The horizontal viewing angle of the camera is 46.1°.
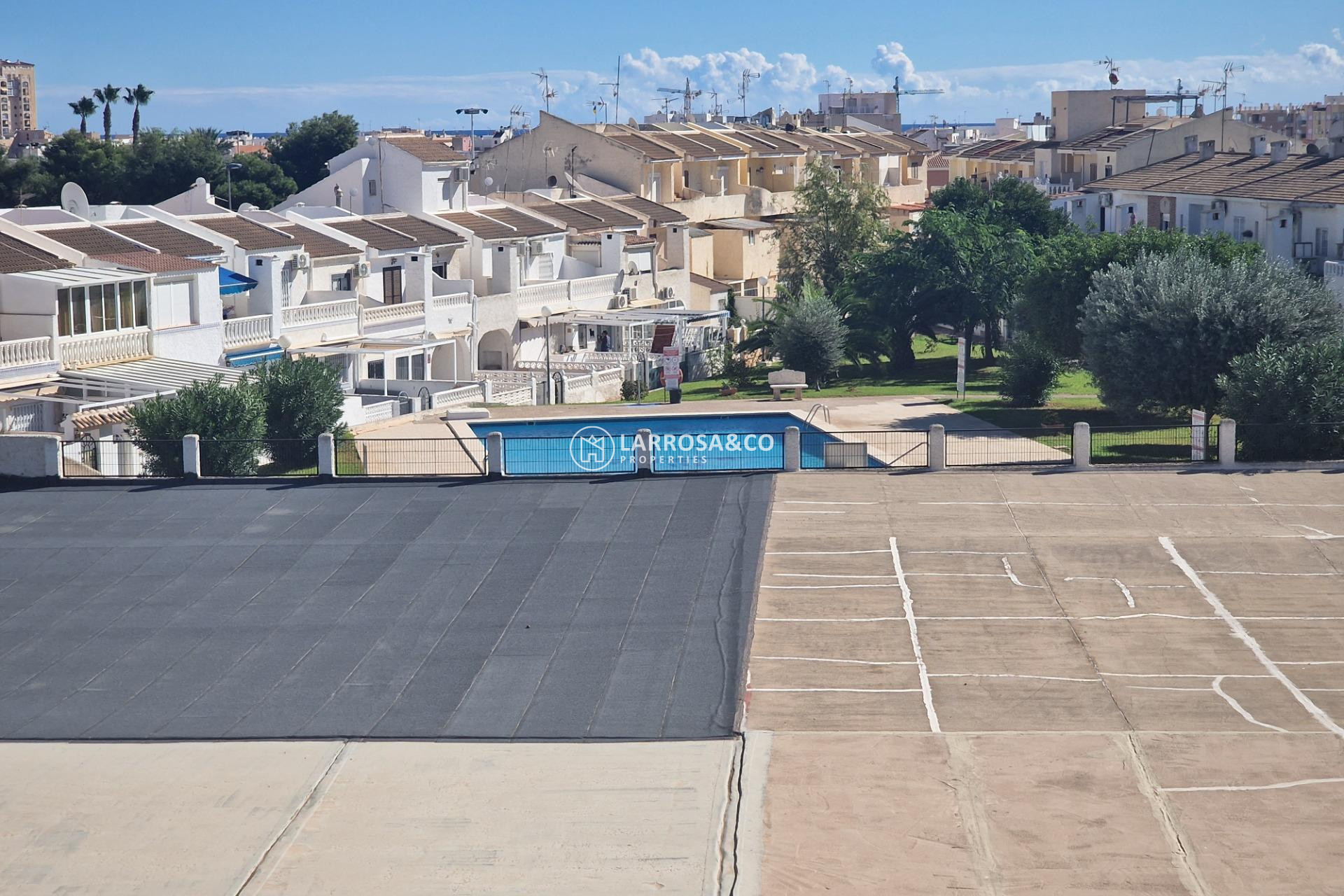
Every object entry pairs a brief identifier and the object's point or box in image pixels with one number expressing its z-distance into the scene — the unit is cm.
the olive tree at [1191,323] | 4169
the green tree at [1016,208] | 7281
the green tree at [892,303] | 6406
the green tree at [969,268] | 6372
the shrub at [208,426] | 3688
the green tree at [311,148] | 11300
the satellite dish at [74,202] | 5894
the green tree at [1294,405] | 3700
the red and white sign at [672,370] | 5353
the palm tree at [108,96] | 12962
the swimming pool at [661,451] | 3703
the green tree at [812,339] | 6138
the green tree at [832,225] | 7938
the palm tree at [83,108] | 12900
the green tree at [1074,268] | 5006
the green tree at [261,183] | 9775
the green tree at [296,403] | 4134
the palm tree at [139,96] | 12838
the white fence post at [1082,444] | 3634
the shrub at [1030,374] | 5153
